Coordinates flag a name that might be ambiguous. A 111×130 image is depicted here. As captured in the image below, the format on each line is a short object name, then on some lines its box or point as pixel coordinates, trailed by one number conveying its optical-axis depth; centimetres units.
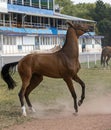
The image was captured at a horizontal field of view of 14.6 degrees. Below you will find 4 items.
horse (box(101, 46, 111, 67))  3182
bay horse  1113
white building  6525
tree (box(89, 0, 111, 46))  10150
